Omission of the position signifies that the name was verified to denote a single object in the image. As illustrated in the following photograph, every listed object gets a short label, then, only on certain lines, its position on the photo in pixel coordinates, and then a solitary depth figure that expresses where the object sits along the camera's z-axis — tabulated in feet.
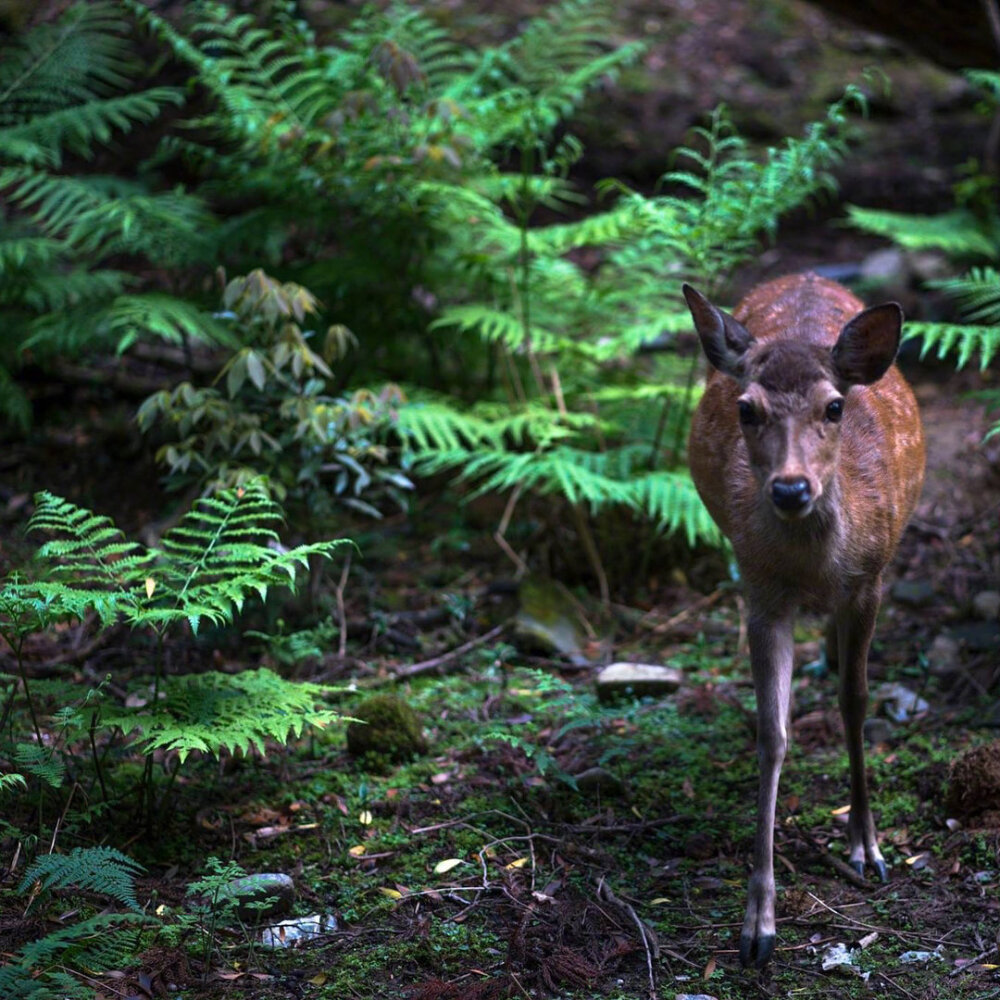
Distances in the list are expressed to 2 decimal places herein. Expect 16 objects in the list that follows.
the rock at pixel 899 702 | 16.72
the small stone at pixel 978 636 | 17.67
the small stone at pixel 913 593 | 19.75
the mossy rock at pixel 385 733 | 15.64
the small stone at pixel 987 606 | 18.37
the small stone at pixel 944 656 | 17.61
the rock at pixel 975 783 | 13.65
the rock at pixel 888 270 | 28.96
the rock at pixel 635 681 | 17.43
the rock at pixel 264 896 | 11.80
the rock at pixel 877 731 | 16.25
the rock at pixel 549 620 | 19.04
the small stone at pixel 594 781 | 14.93
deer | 12.12
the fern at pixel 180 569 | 12.53
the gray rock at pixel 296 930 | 11.76
